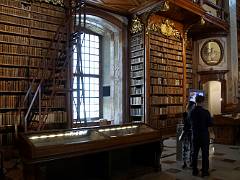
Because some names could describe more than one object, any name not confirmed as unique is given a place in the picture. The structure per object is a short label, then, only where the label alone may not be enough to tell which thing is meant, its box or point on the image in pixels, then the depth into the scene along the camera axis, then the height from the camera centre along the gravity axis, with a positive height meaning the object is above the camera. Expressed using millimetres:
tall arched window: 7108 +791
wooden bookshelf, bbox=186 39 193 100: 8430 +1228
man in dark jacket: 3151 -538
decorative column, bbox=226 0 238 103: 8085 +1312
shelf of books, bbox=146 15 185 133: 6492 +667
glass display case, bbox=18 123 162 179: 2317 -681
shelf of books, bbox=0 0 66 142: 4425 +1109
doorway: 9174 -79
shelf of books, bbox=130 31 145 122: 6364 +604
